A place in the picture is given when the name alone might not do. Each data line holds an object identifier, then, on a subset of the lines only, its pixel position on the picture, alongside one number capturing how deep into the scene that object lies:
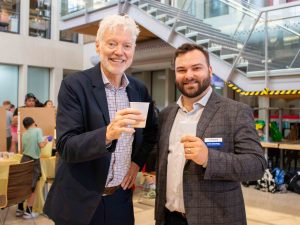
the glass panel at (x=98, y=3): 9.66
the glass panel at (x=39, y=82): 13.93
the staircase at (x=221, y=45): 6.96
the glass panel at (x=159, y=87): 13.82
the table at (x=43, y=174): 5.10
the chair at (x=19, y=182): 3.95
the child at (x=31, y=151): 5.02
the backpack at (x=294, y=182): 6.82
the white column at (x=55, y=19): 14.50
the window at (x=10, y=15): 13.11
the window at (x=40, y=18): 14.03
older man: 1.52
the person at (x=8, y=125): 8.14
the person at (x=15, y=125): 7.21
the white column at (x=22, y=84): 13.45
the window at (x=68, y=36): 14.76
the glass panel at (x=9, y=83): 13.17
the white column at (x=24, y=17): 13.53
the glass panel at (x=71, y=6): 10.62
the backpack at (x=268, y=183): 6.89
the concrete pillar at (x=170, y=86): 13.35
